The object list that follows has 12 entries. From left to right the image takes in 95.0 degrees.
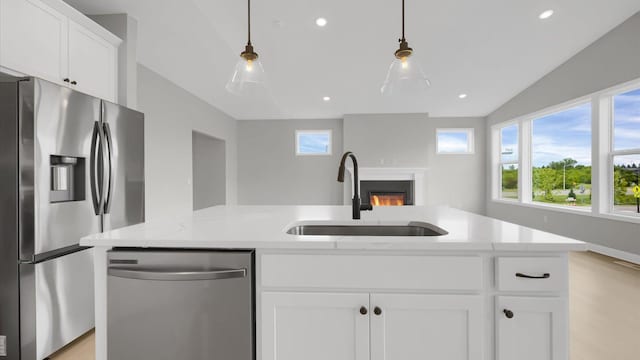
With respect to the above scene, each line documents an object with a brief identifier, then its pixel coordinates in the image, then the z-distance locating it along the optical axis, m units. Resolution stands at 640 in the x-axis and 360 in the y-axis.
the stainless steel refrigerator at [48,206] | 1.58
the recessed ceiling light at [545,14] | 3.44
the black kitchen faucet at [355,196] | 1.55
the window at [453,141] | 6.74
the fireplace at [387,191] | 6.29
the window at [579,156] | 3.76
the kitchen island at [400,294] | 1.04
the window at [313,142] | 6.93
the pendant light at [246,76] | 1.73
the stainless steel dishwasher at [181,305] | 1.10
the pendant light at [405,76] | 1.69
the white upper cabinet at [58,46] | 1.72
